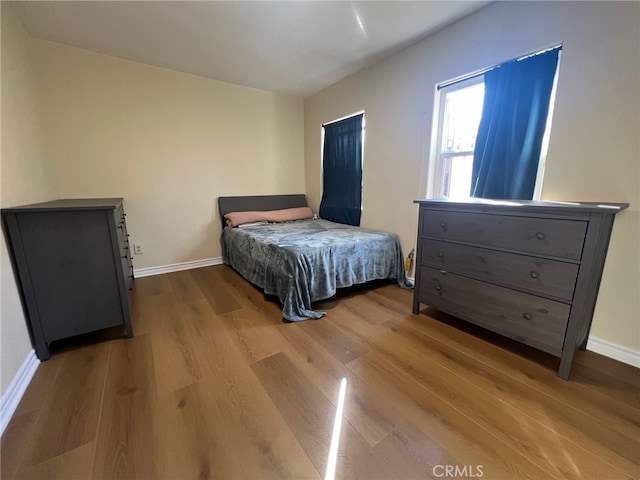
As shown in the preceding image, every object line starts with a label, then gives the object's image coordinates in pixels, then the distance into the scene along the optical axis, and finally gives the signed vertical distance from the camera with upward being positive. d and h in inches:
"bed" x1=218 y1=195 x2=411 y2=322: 79.6 -24.9
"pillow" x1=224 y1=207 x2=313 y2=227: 124.4 -14.3
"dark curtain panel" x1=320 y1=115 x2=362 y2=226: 119.1 +7.5
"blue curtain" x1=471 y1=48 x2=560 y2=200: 65.0 +16.0
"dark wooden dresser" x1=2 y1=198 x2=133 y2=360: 54.8 -17.9
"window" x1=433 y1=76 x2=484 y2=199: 81.8 +16.4
